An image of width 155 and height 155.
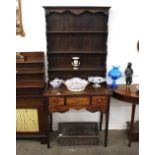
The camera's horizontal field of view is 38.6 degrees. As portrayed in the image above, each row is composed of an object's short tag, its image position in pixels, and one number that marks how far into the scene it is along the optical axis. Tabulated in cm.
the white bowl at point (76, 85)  264
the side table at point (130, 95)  262
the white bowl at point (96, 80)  277
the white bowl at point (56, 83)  275
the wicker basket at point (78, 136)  278
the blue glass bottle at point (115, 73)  281
